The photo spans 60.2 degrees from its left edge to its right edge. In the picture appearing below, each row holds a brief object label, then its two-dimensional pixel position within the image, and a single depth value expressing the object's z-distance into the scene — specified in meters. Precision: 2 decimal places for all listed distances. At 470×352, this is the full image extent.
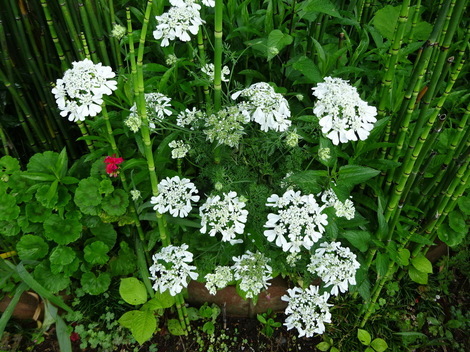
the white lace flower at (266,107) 1.03
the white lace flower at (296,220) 1.04
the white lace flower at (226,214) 1.07
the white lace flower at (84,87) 1.03
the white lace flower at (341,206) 1.10
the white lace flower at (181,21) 1.04
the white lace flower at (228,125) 1.07
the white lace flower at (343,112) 0.98
